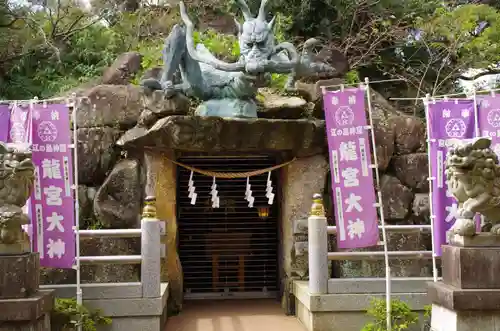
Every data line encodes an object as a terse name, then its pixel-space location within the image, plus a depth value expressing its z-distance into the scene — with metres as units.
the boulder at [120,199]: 9.37
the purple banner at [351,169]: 8.19
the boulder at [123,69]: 11.37
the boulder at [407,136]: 10.07
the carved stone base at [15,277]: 6.16
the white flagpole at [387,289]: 7.70
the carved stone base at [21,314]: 6.03
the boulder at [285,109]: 9.98
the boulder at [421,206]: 9.78
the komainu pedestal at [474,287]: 5.91
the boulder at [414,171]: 9.92
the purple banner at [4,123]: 7.68
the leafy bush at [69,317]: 7.40
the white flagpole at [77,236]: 7.57
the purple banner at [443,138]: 7.78
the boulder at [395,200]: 9.84
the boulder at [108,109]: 9.81
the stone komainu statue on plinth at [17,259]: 6.09
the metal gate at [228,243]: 10.96
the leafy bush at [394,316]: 7.78
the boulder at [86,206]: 9.52
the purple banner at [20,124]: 7.59
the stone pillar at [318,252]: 8.13
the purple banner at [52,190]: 7.62
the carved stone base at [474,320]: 5.96
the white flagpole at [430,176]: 7.78
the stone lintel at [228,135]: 8.95
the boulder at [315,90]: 10.07
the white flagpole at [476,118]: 7.77
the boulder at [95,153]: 9.65
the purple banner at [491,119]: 7.67
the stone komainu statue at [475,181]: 6.12
